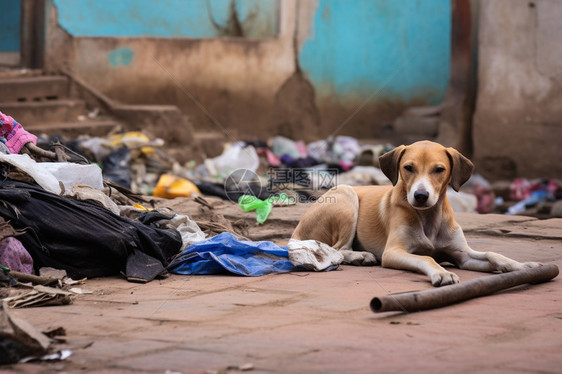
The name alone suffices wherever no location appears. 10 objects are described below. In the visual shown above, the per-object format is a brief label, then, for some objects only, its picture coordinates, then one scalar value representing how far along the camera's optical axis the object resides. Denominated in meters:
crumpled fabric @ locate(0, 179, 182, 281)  5.07
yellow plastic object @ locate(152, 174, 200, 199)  9.45
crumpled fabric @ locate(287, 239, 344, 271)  5.41
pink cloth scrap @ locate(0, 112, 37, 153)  6.05
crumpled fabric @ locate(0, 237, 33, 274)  4.78
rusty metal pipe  3.79
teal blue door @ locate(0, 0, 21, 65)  12.70
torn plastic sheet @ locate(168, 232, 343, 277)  5.36
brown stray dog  5.23
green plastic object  7.64
